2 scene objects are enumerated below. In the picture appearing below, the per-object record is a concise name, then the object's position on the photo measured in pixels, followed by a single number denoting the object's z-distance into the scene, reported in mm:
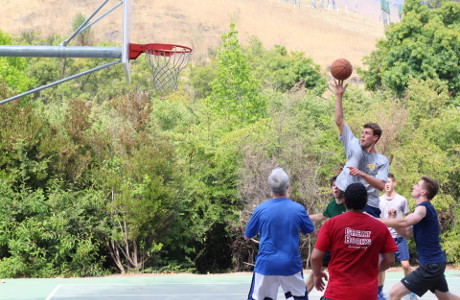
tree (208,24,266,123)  31281
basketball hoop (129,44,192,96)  10442
